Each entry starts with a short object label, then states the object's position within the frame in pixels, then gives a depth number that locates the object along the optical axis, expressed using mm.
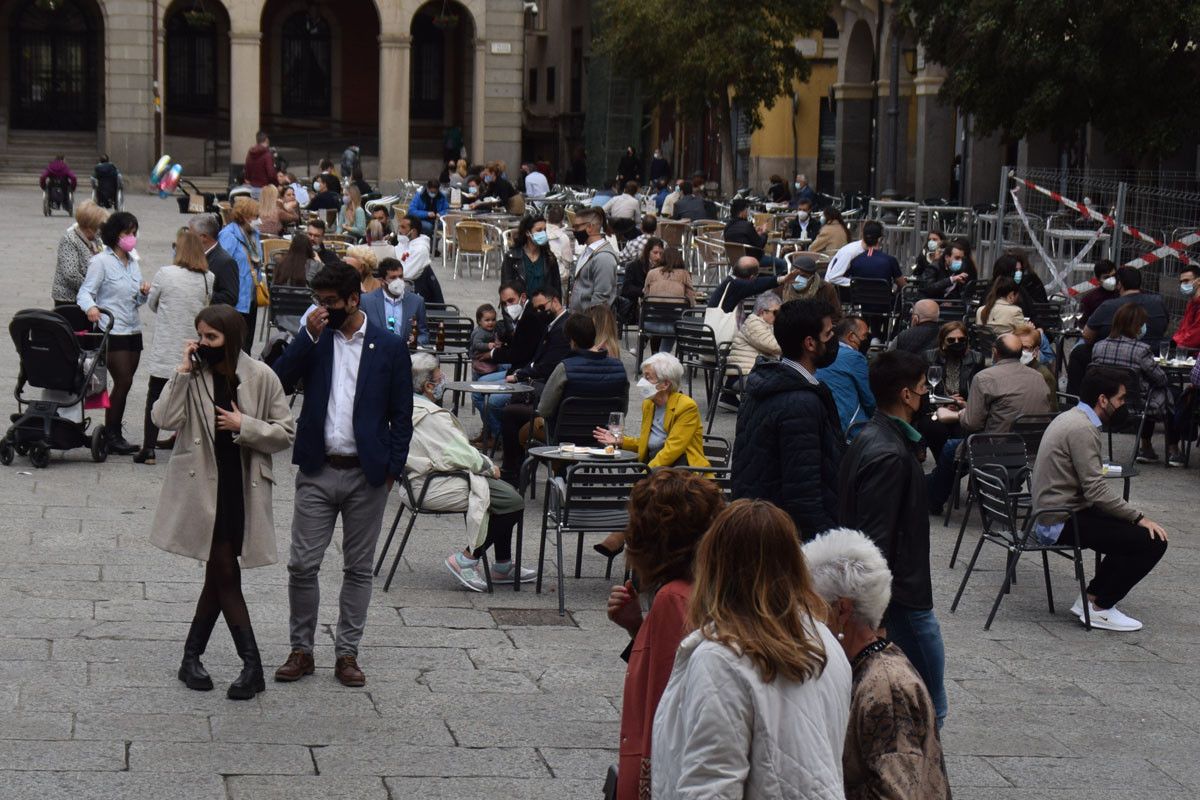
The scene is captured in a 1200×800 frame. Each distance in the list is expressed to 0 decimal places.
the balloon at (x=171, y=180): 36781
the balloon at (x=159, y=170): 36384
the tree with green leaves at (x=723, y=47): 30875
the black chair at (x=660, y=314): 16406
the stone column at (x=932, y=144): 33344
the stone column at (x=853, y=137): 38250
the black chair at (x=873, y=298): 17531
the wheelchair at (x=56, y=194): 32844
